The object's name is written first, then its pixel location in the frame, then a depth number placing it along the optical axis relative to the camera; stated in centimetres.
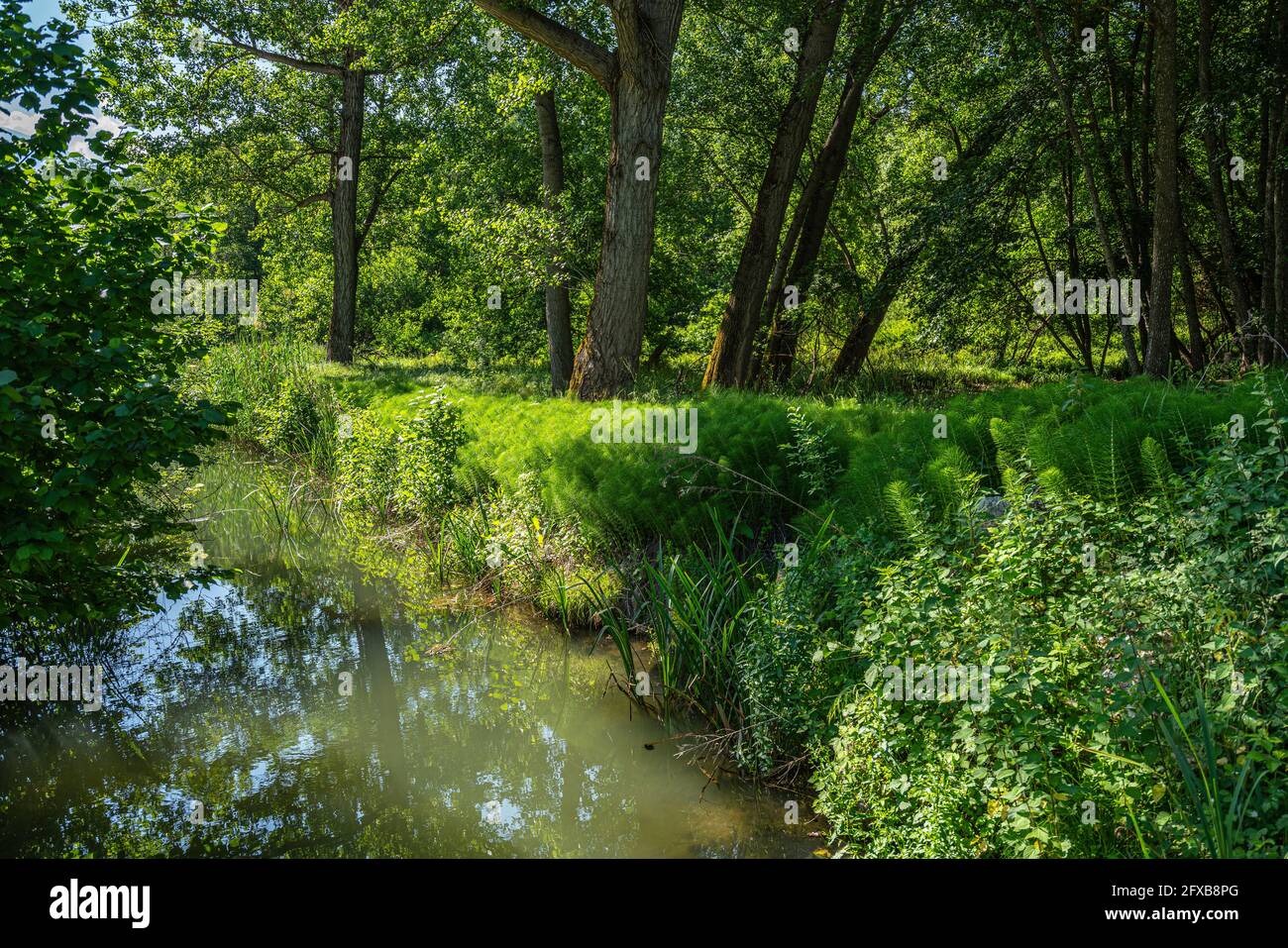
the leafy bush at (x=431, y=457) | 862
